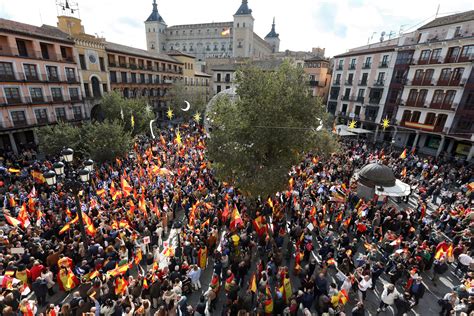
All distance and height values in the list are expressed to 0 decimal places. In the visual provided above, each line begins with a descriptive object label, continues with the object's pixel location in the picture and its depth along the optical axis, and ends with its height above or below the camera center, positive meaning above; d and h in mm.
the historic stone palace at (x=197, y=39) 82750 +11970
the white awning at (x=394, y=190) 15383 -6328
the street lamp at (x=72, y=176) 9109 -3789
